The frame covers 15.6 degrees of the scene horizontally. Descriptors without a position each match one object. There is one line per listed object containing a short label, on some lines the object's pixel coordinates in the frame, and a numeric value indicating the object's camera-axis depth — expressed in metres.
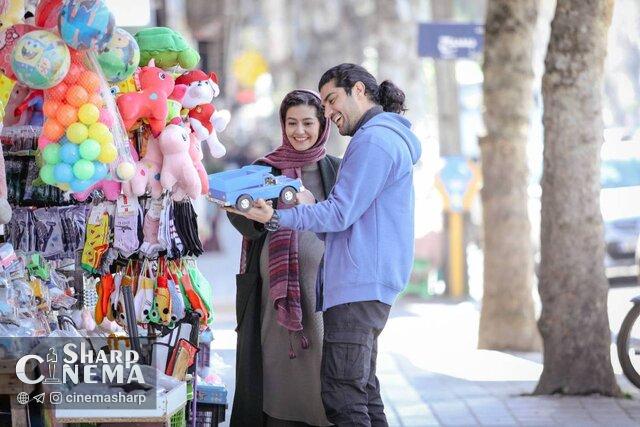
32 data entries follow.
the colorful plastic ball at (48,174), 10.13
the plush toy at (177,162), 11.13
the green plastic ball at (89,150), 10.02
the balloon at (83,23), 9.92
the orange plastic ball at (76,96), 10.09
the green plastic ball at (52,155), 10.09
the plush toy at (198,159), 11.39
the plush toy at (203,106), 11.61
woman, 11.85
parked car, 32.86
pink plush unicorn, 10.86
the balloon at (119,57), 10.41
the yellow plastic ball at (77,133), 10.02
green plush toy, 11.47
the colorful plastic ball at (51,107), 10.13
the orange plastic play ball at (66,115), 10.07
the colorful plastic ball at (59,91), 10.13
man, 10.14
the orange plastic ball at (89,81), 10.20
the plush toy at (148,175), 11.13
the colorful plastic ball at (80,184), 10.09
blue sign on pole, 26.81
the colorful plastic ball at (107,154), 10.12
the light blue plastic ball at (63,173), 10.04
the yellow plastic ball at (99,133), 10.10
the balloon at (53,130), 10.10
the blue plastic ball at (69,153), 10.03
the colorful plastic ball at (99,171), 10.12
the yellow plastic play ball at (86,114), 10.07
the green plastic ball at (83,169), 10.02
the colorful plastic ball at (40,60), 9.86
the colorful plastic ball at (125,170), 10.35
